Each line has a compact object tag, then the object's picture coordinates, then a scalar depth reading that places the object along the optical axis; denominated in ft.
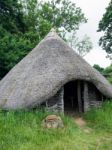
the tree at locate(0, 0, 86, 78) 23.02
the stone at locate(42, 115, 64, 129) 13.40
